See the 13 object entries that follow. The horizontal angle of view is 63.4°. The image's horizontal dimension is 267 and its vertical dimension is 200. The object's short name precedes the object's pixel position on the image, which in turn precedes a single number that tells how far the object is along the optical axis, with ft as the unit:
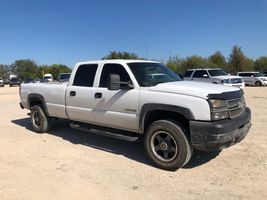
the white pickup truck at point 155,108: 11.78
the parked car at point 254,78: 83.78
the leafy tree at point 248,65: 140.53
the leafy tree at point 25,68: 234.69
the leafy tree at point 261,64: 165.60
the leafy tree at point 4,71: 261.01
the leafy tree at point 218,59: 152.16
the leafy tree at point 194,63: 153.36
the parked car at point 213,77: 48.43
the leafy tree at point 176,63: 162.27
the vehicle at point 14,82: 145.86
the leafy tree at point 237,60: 137.67
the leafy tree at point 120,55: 140.20
